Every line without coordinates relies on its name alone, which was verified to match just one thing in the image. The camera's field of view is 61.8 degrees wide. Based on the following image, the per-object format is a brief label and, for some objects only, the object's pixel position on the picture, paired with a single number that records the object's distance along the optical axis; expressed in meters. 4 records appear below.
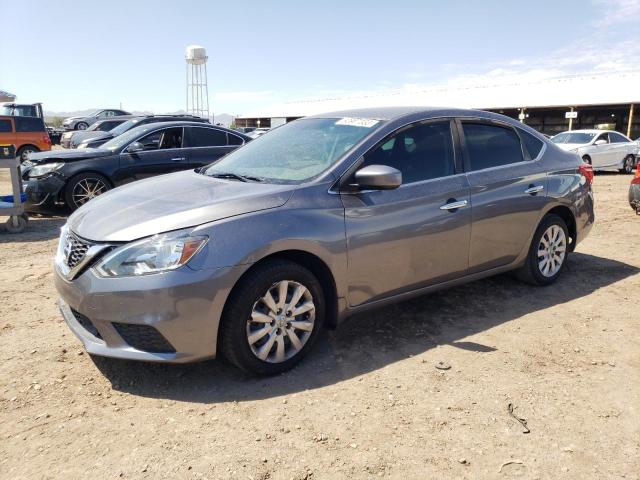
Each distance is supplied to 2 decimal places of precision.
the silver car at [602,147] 16.66
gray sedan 3.00
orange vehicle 17.92
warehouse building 29.77
